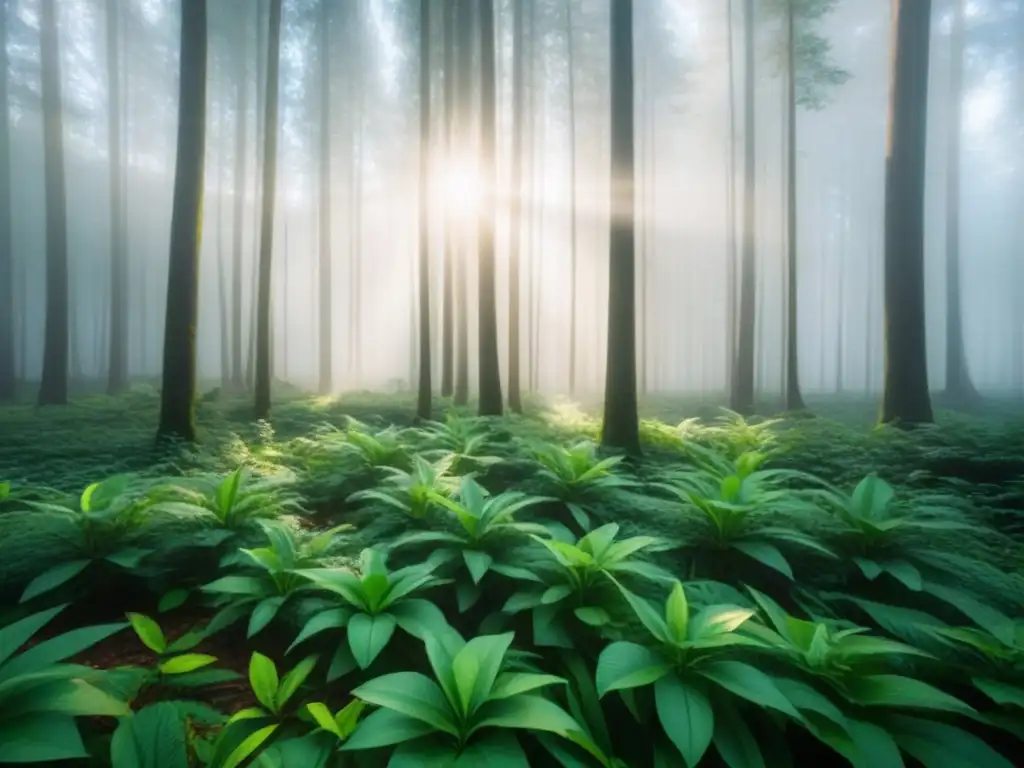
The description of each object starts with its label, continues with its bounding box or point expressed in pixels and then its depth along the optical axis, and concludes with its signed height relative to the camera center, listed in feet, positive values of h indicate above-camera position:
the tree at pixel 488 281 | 36.83 +8.28
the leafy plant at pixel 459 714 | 6.42 -4.34
